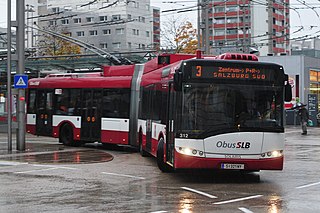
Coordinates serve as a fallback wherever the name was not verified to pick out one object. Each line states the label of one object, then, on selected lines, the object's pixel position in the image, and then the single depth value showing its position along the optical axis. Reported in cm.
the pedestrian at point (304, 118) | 3606
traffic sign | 2236
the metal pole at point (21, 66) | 2231
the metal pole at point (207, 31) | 3512
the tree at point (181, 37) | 6278
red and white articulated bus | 1419
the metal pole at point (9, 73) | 2222
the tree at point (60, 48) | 7171
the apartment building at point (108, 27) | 8438
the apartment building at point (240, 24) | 10712
